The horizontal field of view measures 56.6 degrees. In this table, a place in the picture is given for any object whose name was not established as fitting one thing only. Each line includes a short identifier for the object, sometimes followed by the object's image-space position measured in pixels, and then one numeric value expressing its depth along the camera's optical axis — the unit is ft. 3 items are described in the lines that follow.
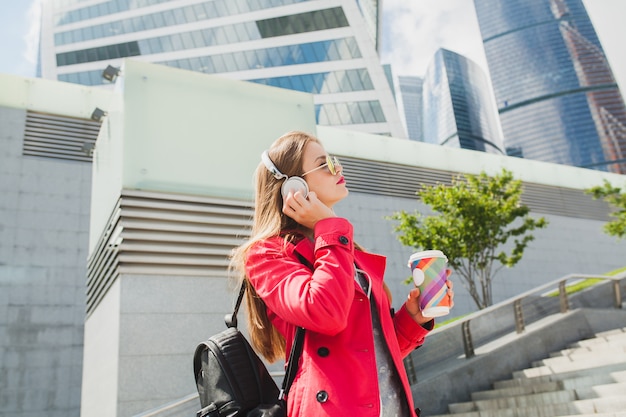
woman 5.88
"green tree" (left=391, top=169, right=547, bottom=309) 50.44
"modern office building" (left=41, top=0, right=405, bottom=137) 122.42
